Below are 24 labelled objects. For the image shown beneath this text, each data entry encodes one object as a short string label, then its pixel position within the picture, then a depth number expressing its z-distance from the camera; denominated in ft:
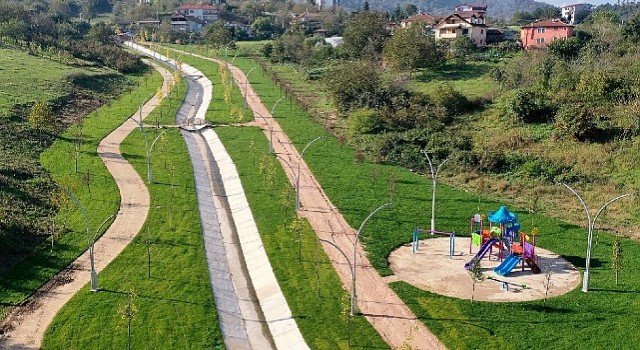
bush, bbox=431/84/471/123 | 230.15
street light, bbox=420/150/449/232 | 138.72
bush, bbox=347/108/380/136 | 223.51
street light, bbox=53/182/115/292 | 110.75
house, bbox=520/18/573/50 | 347.97
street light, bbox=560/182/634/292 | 110.22
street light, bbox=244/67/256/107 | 281.46
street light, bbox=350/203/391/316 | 103.35
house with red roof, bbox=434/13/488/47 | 372.58
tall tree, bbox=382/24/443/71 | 296.10
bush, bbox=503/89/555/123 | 209.46
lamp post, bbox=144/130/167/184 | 172.47
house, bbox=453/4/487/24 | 409.96
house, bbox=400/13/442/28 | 451.48
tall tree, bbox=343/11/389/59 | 346.33
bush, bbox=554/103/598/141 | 188.96
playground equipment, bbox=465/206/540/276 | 119.55
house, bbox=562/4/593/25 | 591.54
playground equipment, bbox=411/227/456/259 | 127.13
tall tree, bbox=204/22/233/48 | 458.50
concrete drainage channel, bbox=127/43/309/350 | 102.89
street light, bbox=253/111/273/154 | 203.82
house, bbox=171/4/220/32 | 569.64
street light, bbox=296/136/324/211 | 154.92
